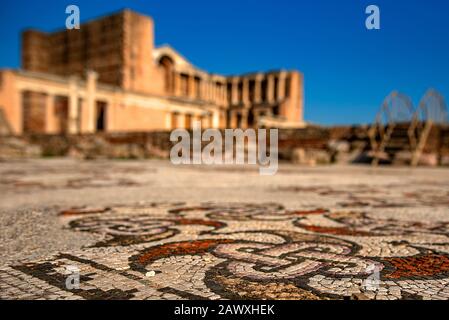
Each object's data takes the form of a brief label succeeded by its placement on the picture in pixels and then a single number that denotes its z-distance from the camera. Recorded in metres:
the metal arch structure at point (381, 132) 9.91
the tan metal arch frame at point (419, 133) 9.38
